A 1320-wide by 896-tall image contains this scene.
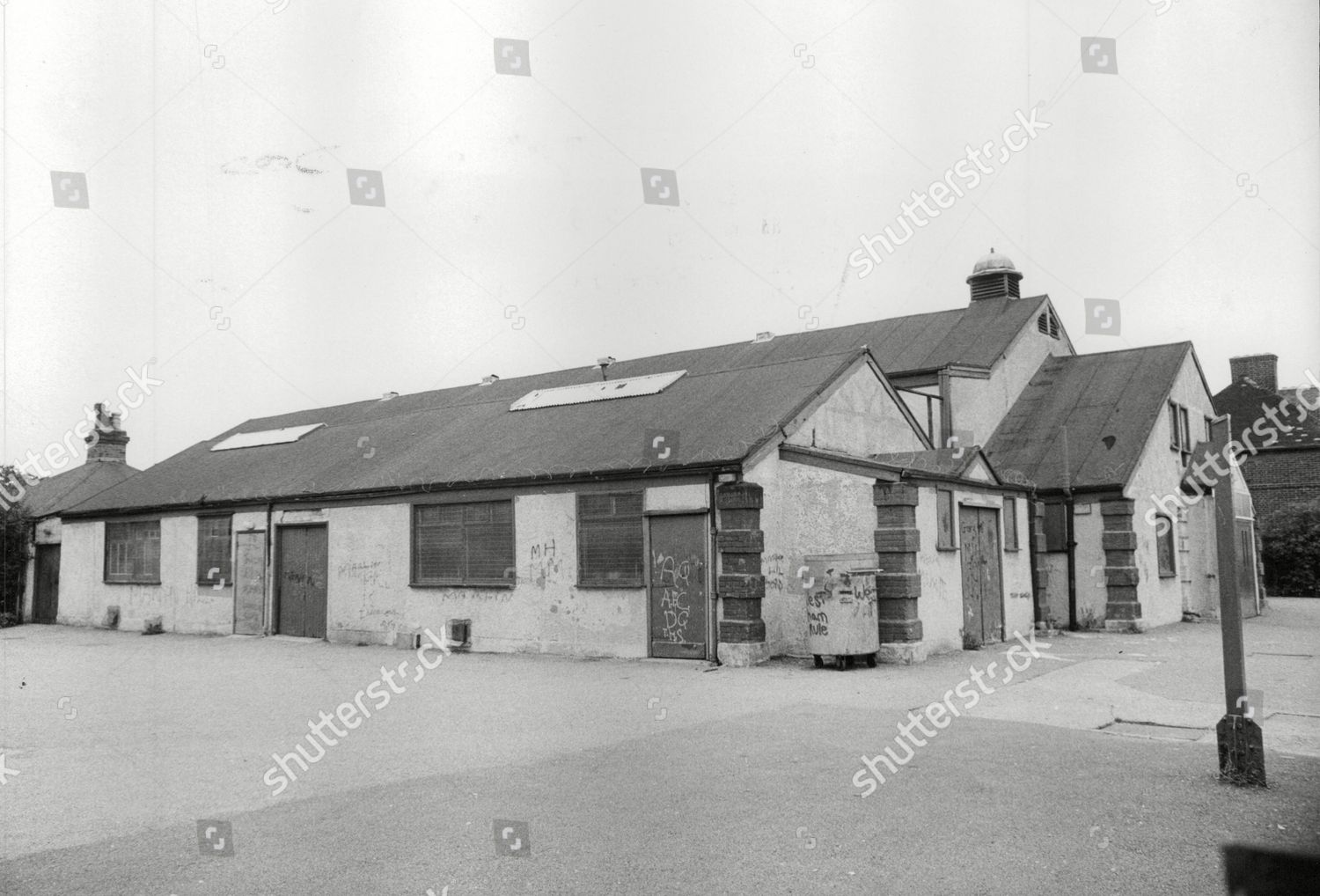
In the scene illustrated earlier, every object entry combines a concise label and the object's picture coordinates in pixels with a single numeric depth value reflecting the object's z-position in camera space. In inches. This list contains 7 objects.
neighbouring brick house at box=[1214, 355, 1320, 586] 1393.9
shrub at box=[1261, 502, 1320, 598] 1309.1
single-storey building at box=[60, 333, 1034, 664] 576.7
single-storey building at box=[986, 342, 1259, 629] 815.1
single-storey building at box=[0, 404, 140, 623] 1095.0
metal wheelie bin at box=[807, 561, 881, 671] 530.9
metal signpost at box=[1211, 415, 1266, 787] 256.1
